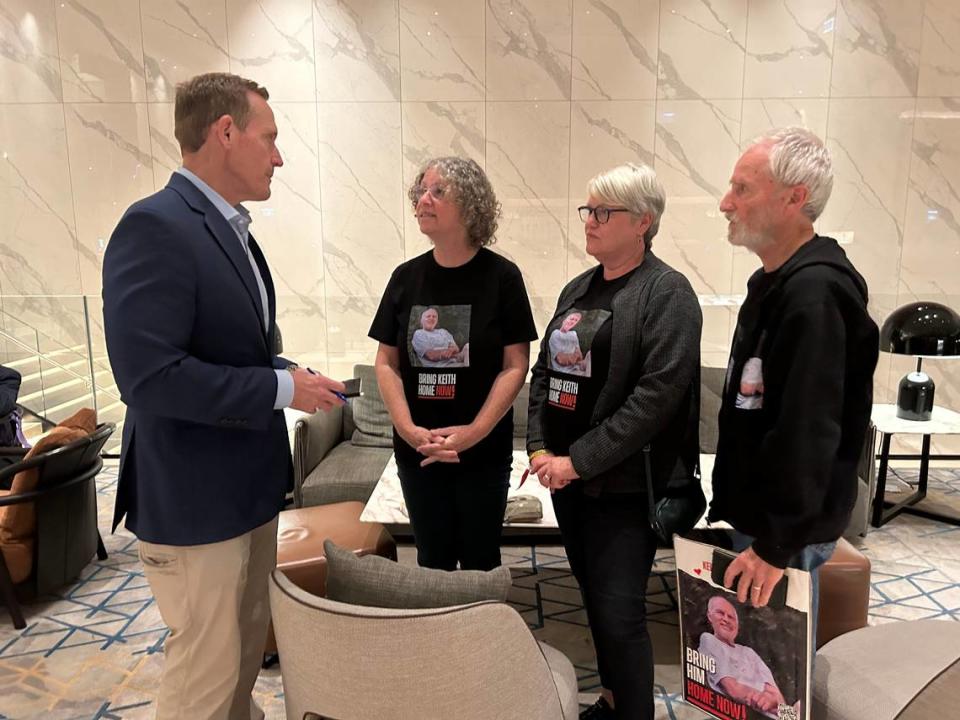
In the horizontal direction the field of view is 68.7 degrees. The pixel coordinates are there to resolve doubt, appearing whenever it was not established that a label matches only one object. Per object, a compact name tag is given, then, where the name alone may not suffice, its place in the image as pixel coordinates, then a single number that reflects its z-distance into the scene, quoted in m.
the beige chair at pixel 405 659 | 1.30
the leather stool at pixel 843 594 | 2.47
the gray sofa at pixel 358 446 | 3.64
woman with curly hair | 2.13
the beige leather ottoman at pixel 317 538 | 2.49
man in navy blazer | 1.38
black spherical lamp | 3.48
